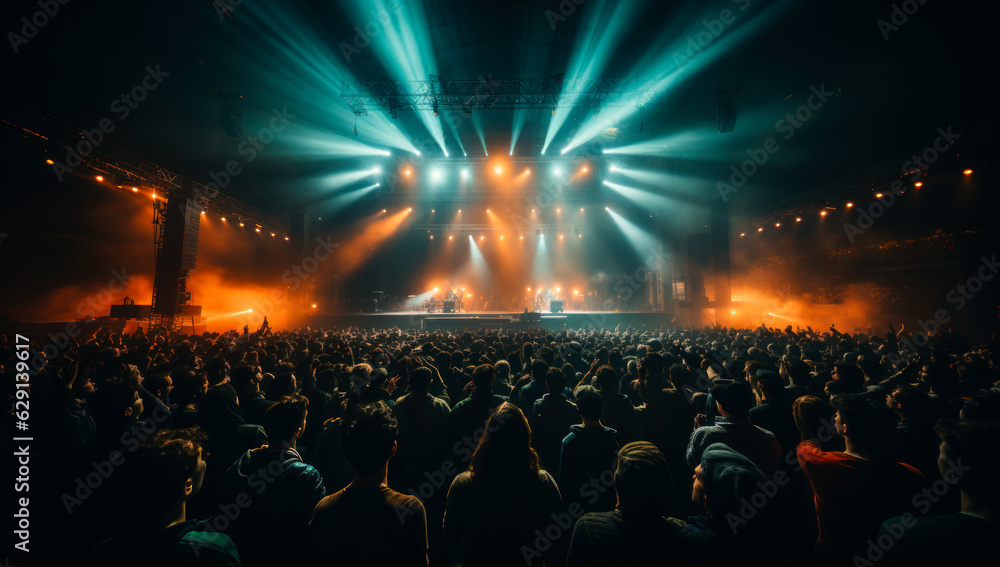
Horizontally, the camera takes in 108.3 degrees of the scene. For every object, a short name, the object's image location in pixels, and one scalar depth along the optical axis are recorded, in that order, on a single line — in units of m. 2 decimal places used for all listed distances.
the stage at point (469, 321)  18.44
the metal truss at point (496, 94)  10.83
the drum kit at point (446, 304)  22.80
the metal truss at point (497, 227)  24.27
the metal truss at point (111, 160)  9.09
